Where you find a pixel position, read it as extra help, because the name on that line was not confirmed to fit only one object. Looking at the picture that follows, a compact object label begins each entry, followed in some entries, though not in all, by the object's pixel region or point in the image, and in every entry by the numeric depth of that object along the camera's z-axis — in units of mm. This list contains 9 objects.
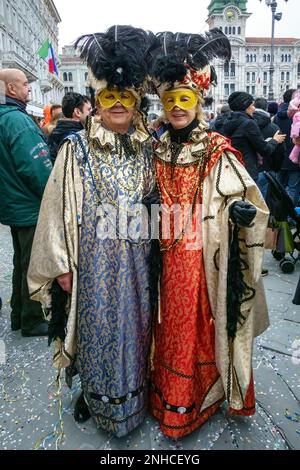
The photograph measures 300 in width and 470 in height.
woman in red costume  1842
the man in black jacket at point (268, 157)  4820
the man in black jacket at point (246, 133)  4207
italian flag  12009
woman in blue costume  1871
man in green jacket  2809
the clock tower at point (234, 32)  64688
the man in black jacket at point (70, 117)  3648
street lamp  15797
